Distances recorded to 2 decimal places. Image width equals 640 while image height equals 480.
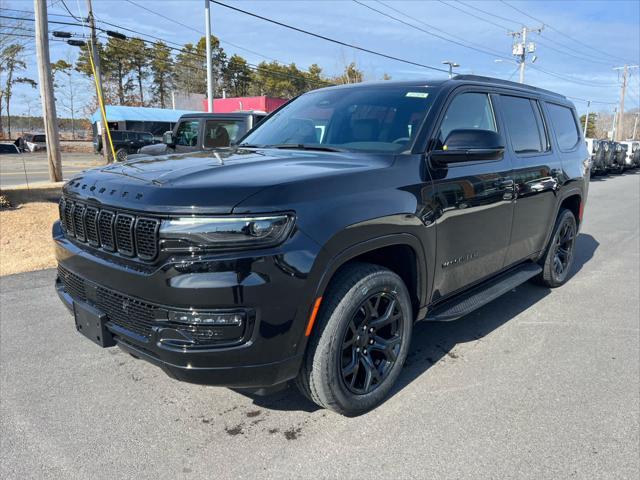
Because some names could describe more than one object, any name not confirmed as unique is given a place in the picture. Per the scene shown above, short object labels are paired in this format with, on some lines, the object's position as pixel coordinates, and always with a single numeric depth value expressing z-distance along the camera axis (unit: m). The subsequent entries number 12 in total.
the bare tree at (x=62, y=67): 52.69
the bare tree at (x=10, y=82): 43.65
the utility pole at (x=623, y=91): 59.31
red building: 41.28
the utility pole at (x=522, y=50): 39.34
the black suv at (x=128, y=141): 30.98
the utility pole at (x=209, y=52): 17.91
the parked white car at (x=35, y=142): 41.94
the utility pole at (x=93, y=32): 24.14
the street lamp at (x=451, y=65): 33.52
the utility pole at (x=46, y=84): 11.60
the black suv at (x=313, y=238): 2.21
